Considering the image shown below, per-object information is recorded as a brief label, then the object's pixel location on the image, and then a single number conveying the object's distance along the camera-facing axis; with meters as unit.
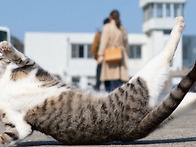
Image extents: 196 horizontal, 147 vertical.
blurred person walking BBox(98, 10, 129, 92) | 10.34
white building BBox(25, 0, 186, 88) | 54.84
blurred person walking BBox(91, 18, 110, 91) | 12.20
